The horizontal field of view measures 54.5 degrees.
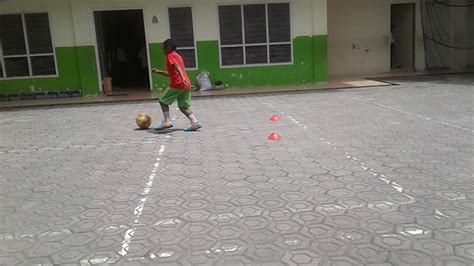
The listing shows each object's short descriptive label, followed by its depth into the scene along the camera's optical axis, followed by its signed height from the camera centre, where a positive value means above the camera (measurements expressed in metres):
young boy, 7.91 -0.49
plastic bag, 14.31 -0.71
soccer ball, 8.59 -1.08
